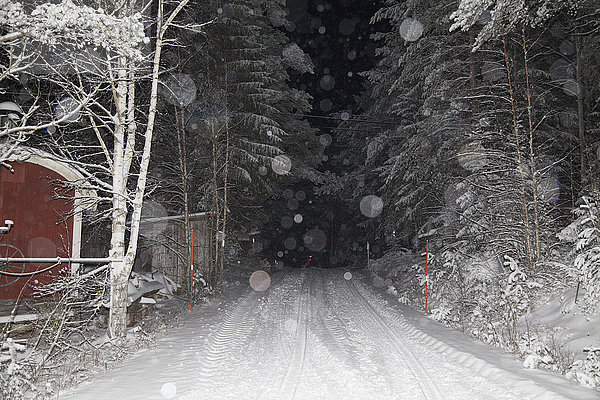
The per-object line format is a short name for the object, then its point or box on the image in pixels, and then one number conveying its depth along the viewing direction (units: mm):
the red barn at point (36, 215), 10031
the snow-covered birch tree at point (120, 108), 6262
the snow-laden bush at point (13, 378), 5355
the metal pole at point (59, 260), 7672
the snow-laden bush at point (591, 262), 7250
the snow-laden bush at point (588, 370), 5695
